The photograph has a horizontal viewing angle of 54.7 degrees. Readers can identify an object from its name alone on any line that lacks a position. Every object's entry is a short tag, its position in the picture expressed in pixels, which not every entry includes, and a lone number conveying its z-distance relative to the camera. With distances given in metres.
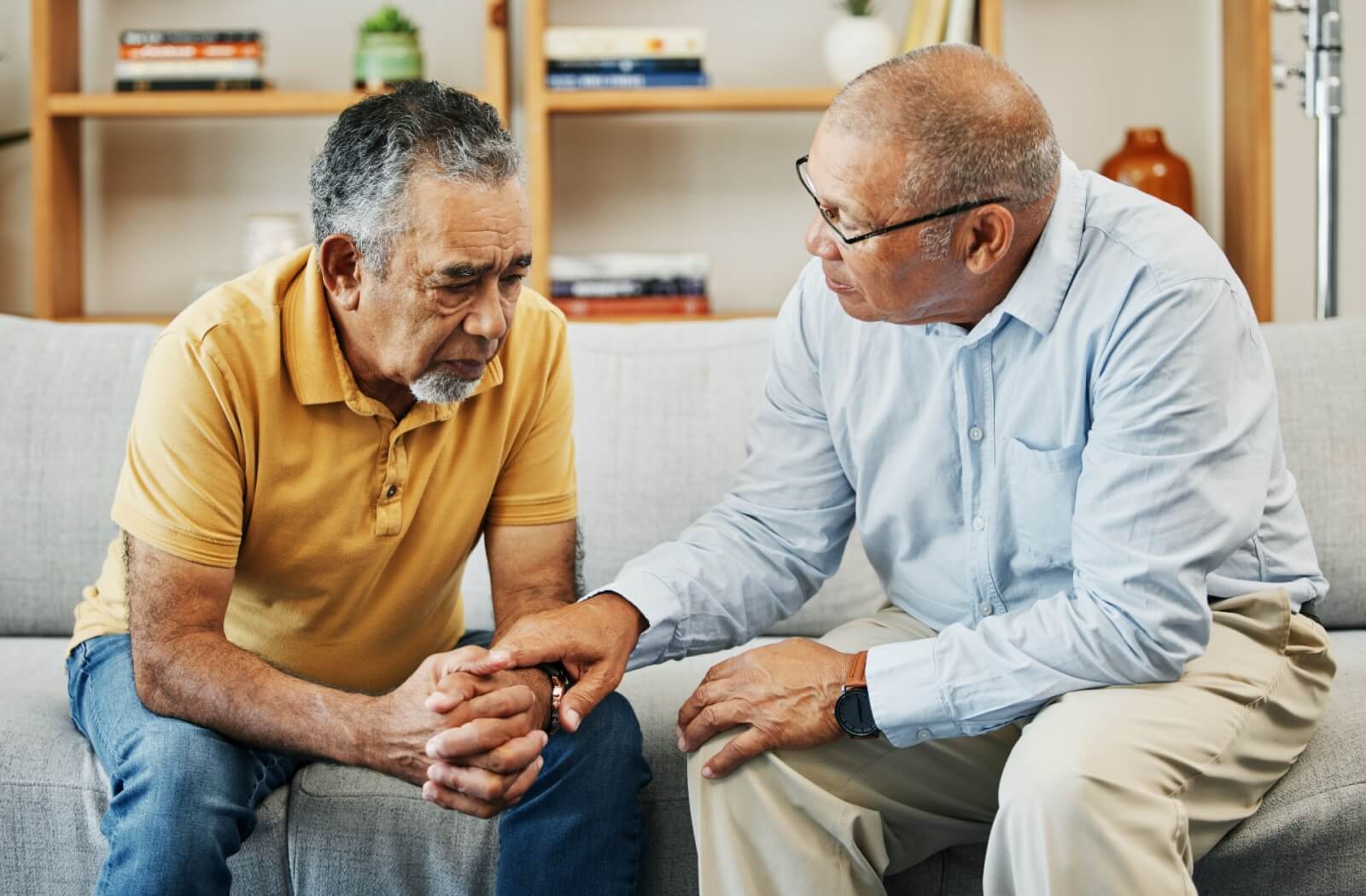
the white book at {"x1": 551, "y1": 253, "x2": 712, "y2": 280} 2.70
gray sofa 1.44
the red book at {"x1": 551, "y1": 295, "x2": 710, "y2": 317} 2.70
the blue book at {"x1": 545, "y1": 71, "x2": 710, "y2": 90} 2.67
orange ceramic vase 2.68
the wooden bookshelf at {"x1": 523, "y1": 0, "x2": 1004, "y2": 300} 2.64
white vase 2.66
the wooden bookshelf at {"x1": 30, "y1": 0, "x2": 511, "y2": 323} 2.69
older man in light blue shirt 1.23
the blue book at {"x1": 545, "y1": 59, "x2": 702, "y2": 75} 2.67
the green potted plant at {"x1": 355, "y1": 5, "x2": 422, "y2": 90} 2.69
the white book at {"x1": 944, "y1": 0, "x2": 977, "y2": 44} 2.61
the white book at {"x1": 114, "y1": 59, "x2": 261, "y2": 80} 2.72
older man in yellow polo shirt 1.30
